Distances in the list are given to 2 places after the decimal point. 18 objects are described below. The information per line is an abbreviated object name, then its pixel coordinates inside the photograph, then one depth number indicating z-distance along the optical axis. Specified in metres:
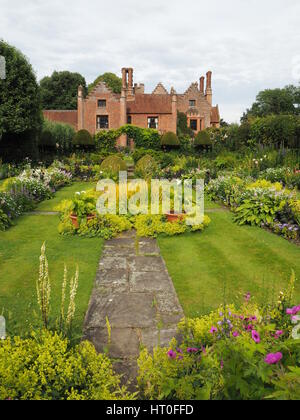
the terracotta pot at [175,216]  7.92
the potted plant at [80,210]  7.77
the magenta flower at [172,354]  2.61
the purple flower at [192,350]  2.72
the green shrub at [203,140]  25.79
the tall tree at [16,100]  17.45
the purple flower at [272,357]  2.10
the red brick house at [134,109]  37.50
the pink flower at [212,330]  2.79
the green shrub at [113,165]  16.34
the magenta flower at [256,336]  2.45
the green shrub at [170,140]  27.20
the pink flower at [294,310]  2.63
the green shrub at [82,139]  24.69
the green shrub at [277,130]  19.64
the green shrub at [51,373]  2.37
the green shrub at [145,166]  15.12
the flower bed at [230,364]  2.14
